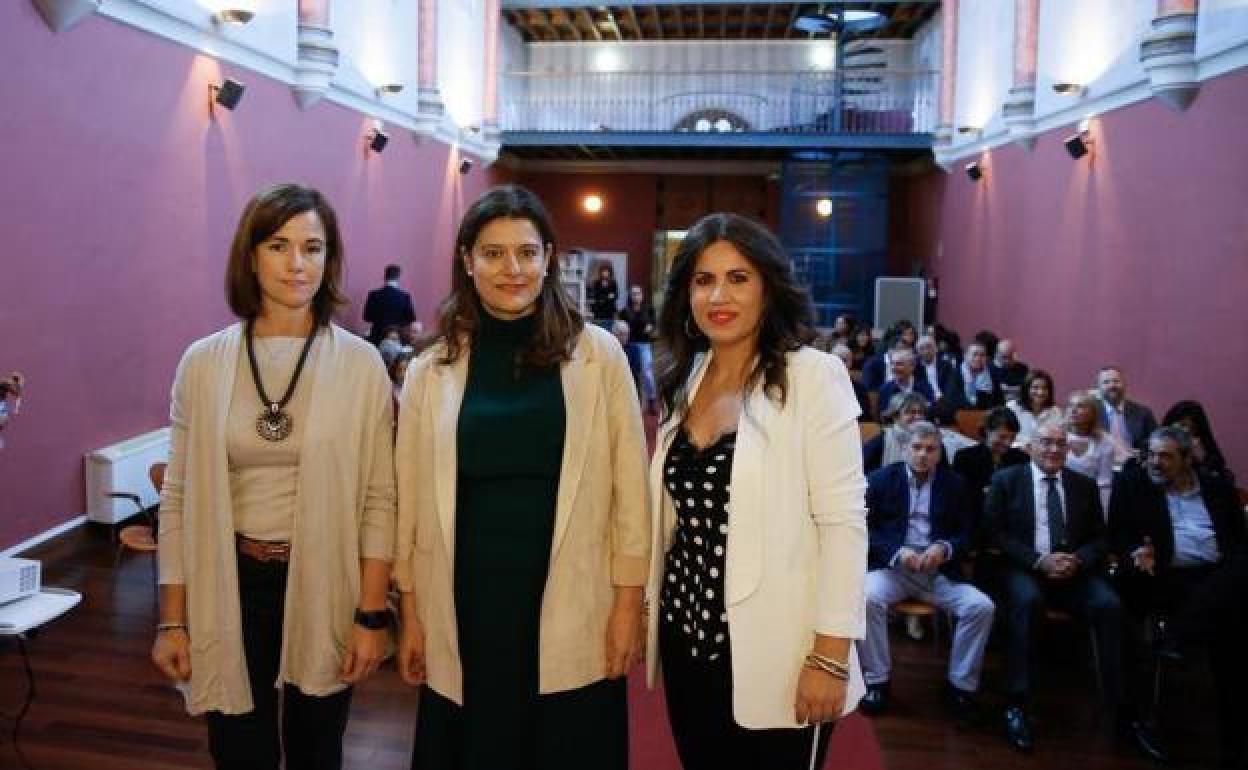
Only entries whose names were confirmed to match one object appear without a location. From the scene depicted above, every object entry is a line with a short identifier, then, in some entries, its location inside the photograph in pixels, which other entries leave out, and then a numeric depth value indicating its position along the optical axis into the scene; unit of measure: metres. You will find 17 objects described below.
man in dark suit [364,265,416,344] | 9.91
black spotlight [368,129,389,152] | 10.24
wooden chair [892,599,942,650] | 4.06
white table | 2.73
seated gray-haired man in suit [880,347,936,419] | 7.19
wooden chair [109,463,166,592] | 4.21
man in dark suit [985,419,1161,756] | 3.77
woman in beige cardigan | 1.77
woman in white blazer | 1.68
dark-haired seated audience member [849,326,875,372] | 11.07
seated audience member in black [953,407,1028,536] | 4.95
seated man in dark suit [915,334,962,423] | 7.74
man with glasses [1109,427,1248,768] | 3.72
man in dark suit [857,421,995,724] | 3.85
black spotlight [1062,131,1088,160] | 8.55
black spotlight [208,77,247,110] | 7.03
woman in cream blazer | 1.74
